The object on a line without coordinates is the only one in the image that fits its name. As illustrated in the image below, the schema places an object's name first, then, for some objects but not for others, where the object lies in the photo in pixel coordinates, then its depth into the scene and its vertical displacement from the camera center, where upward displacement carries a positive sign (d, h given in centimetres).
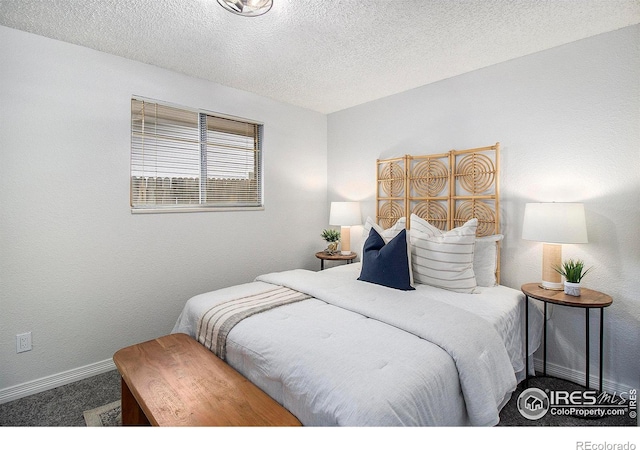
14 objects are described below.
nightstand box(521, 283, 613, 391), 193 -50
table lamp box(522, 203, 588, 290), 203 -7
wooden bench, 124 -75
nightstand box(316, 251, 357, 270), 343 -41
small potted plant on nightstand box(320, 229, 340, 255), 362 -24
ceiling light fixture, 180 +121
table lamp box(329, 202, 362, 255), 352 +5
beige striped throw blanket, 177 -56
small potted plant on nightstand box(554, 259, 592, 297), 206 -38
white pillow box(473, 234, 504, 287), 249 -33
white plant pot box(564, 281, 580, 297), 206 -45
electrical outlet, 216 -84
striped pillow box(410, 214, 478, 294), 233 -31
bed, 125 -57
